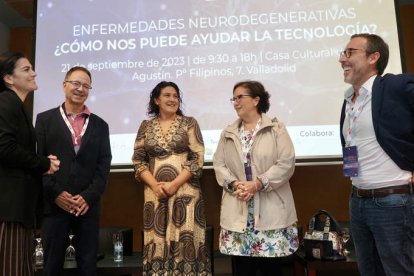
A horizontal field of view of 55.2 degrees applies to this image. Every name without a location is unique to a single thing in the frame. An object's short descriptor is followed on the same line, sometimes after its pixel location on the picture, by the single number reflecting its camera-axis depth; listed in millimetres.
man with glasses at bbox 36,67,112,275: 2213
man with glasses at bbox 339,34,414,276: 1646
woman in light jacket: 2189
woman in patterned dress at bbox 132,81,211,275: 2307
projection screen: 3230
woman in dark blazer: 1723
